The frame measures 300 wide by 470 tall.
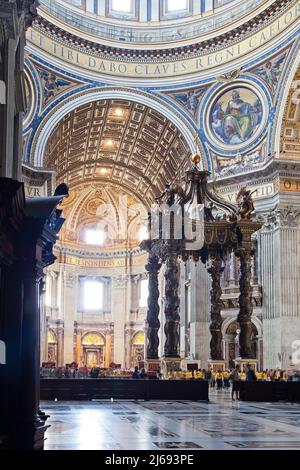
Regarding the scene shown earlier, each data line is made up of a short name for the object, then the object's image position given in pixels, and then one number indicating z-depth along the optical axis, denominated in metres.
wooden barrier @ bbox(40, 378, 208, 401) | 18.53
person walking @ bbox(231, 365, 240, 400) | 18.94
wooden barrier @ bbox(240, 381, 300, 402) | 18.67
